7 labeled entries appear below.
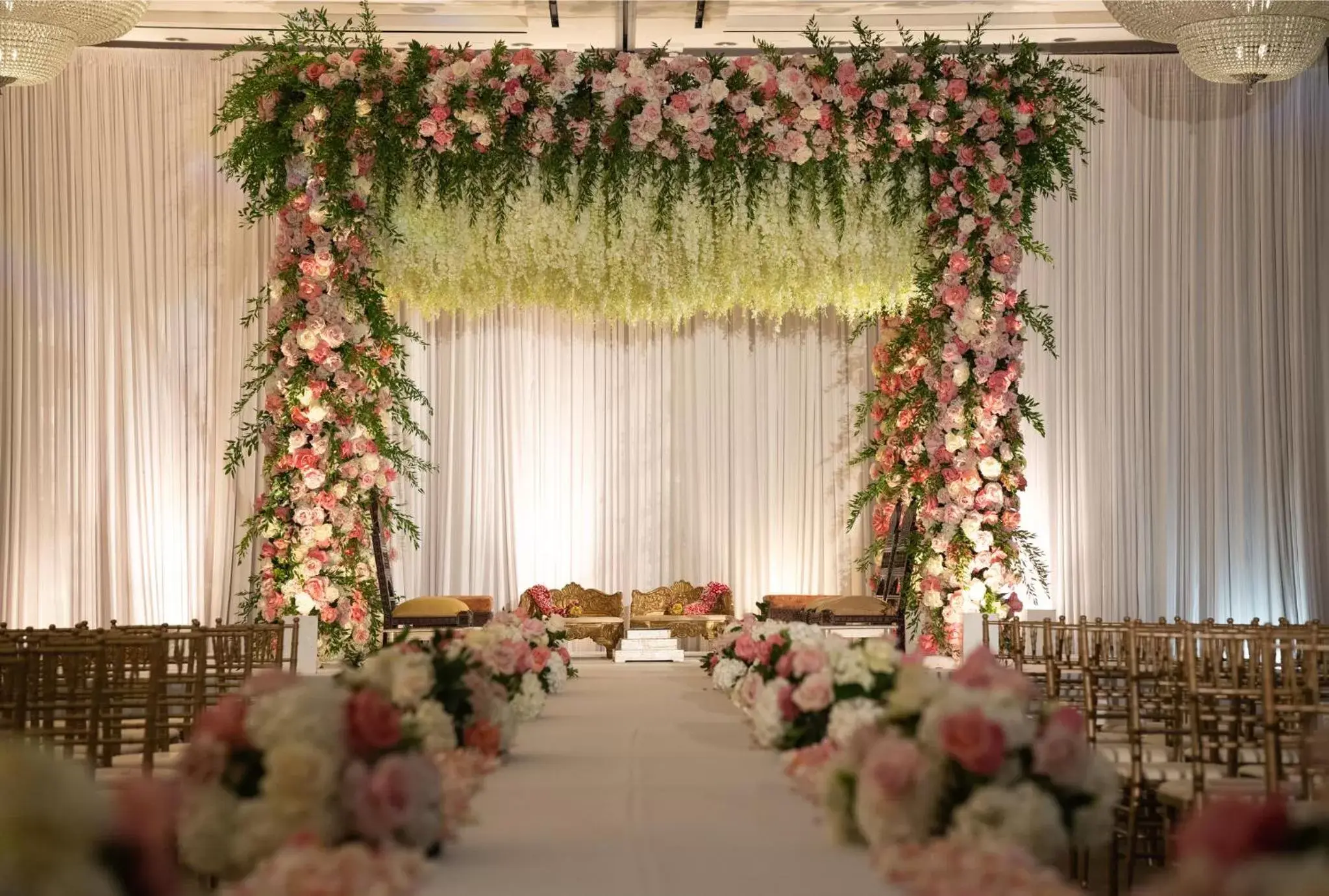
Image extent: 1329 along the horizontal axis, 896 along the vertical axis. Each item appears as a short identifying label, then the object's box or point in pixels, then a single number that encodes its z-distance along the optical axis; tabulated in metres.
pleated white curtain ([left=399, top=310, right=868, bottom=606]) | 13.44
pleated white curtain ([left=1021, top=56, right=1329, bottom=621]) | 12.67
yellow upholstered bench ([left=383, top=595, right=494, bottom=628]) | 10.30
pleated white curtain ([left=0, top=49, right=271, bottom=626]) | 12.46
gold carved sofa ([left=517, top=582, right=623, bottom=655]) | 12.27
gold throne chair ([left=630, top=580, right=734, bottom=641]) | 12.47
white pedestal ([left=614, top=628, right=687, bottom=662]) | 10.82
